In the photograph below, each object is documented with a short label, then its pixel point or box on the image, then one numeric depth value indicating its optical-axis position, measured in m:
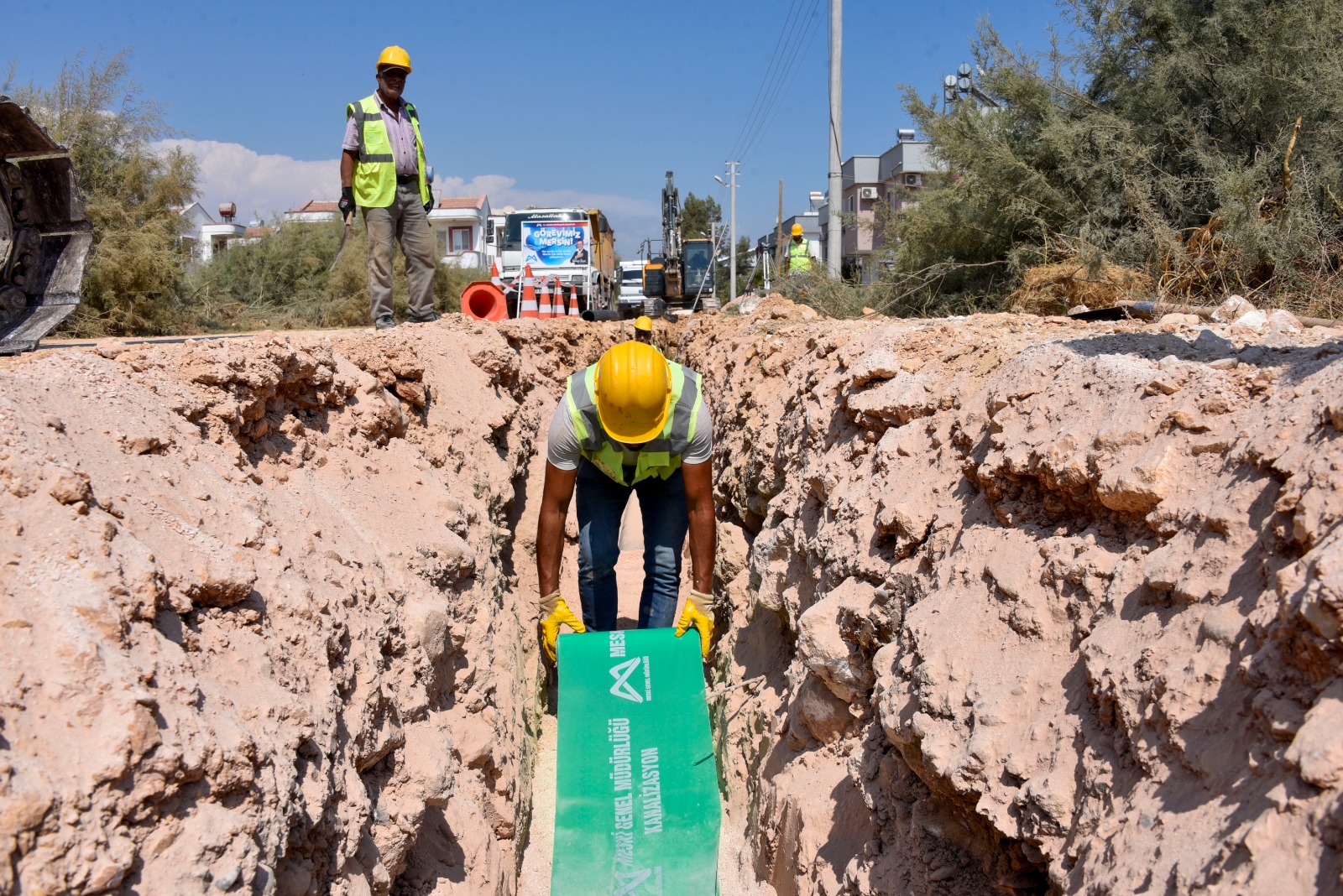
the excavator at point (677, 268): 23.83
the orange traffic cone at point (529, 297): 15.77
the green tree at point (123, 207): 12.11
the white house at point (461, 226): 46.03
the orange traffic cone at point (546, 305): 15.04
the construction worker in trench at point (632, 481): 4.02
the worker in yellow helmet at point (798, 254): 11.33
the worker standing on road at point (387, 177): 6.26
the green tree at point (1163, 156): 5.88
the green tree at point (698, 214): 66.68
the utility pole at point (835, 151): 10.92
